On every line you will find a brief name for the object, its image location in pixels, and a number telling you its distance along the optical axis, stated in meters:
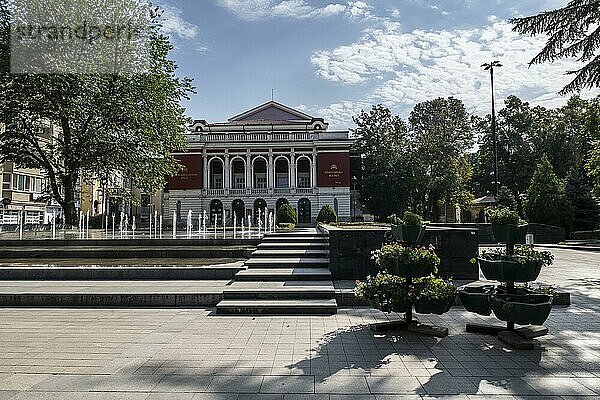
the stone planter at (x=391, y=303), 5.97
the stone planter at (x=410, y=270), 5.98
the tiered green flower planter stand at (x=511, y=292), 5.36
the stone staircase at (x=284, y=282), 7.54
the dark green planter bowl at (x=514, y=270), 5.56
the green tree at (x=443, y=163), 43.50
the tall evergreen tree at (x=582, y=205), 31.20
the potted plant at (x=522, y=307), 5.30
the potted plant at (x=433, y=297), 5.95
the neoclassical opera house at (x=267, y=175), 47.25
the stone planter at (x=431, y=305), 5.94
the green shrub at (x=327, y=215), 28.89
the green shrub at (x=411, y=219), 6.31
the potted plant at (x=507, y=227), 5.79
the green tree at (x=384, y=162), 43.25
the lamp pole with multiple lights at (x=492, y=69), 29.64
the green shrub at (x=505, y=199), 32.78
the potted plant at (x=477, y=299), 5.86
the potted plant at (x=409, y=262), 5.98
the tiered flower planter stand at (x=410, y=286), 5.96
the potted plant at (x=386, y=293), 5.98
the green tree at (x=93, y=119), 19.27
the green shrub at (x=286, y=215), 28.66
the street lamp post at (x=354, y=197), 48.53
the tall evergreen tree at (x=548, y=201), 30.44
